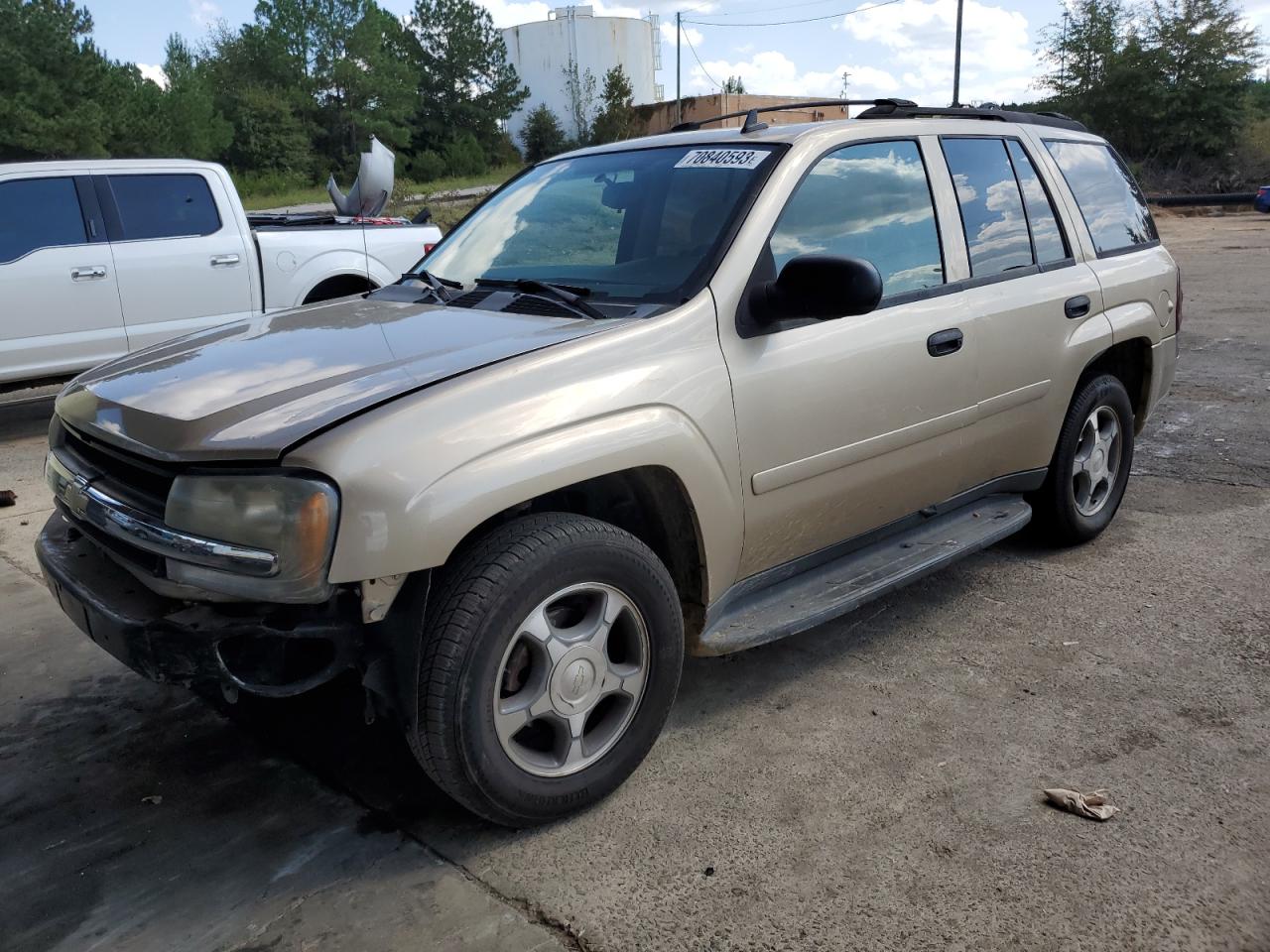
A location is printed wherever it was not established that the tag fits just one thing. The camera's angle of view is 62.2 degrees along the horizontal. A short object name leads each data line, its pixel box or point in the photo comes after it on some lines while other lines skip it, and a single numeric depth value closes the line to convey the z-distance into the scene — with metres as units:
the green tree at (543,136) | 68.38
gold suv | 2.36
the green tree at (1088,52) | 40.03
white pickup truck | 7.15
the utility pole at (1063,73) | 41.22
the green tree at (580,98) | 64.25
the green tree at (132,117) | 43.47
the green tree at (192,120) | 50.12
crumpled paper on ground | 2.71
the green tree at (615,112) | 58.03
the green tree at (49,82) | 39.72
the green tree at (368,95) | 66.31
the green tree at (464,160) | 57.44
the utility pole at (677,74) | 51.76
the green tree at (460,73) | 71.94
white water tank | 76.88
